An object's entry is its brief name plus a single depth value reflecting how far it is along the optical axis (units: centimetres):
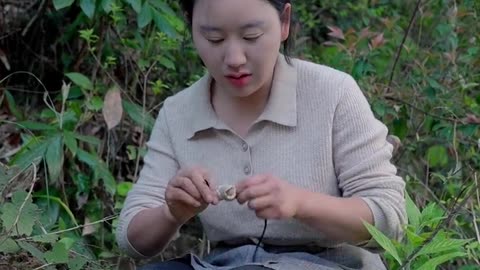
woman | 196
